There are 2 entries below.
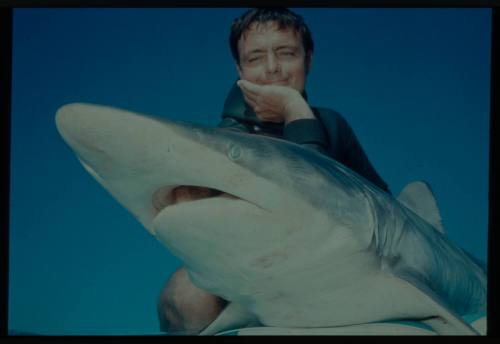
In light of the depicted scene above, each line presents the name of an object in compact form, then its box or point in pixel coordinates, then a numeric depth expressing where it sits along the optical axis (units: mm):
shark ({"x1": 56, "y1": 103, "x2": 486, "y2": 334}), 1779
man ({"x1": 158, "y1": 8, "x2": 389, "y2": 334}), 2807
